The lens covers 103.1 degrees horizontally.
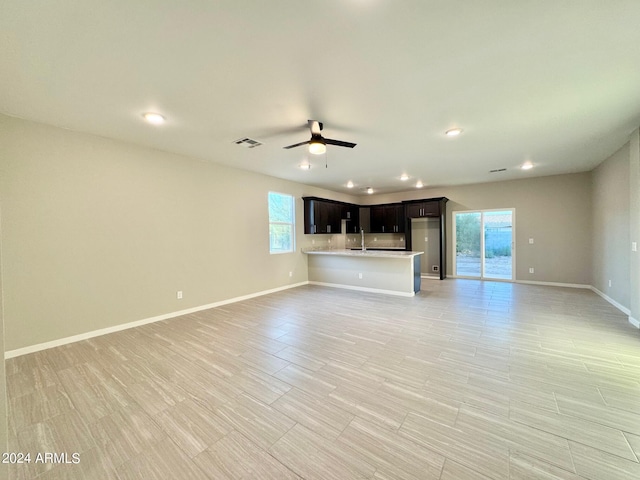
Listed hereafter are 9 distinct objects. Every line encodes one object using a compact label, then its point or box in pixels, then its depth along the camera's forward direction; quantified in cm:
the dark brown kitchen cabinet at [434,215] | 754
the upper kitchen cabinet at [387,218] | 859
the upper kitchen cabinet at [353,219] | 861
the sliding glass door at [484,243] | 701
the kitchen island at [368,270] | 560
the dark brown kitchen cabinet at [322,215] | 706
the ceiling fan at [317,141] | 305
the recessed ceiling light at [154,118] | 295
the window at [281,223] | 629
